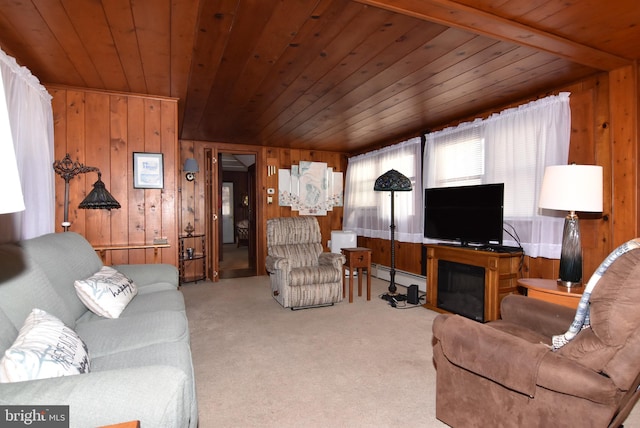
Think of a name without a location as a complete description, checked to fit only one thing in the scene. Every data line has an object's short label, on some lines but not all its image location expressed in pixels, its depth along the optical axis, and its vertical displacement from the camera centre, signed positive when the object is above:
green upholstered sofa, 0.92 -0.53
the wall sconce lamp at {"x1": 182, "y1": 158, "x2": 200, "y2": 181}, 5.05 +0.61
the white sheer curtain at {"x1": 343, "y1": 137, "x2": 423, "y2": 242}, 4.72 +0.13
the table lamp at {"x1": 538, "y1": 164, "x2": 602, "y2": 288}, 2.25 +0.05
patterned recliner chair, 3.80 -0.72
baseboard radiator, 4.65 -1.06
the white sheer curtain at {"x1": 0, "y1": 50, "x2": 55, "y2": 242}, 2.27 +0.43
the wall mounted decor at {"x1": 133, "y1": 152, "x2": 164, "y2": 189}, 3.39 +0.36
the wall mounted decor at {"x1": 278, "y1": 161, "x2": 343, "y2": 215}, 6.04 +0.33
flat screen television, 3.30 -0.09
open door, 5.38 -0.08
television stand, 3.11 -0.62
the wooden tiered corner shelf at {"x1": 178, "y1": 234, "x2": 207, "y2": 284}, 5.30 -0.91
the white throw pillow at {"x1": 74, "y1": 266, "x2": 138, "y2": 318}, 2.01 -0.55
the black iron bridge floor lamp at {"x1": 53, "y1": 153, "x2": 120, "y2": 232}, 2.85 +0.14
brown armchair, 1.19 -0.64
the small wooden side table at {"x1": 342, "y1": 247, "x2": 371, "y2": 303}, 4.20 -0.69
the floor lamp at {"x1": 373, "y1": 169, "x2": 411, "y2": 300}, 4.21 +0.28
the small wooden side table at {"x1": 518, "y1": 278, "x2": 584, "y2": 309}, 2.25 -0.59
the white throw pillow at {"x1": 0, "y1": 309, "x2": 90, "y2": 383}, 1.03 -0.49
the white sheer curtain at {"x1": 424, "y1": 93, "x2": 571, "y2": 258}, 3.00 +0.48
